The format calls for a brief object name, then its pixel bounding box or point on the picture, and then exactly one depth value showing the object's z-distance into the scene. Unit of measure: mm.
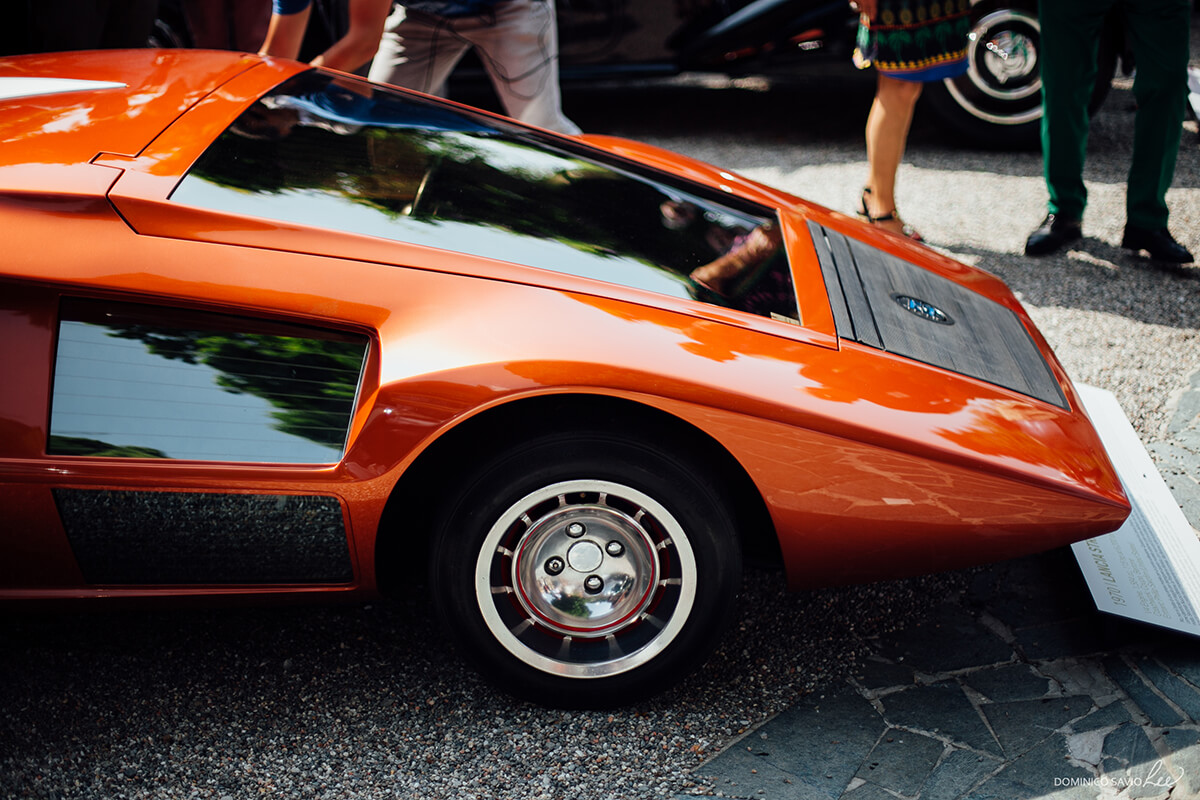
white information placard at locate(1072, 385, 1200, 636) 2119
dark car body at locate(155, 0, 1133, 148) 4945
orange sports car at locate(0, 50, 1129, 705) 1776
